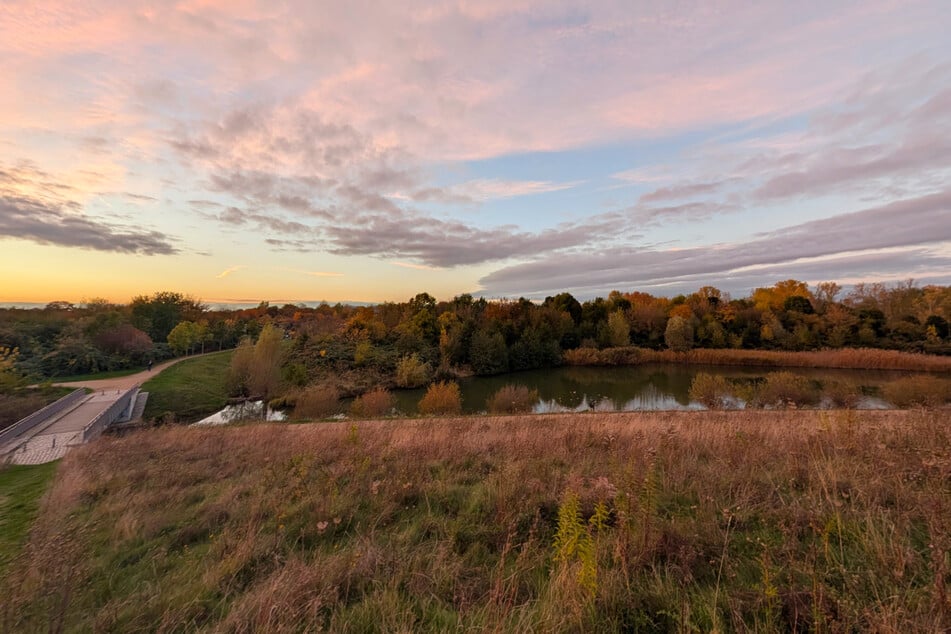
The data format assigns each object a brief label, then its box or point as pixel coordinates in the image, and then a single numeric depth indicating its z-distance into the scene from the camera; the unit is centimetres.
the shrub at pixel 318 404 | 1952
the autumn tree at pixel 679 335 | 4356
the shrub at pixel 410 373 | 2991
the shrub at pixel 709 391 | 1891
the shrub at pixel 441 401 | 1944
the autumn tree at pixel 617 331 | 4619
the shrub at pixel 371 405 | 1927
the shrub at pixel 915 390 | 1664
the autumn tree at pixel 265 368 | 2494
